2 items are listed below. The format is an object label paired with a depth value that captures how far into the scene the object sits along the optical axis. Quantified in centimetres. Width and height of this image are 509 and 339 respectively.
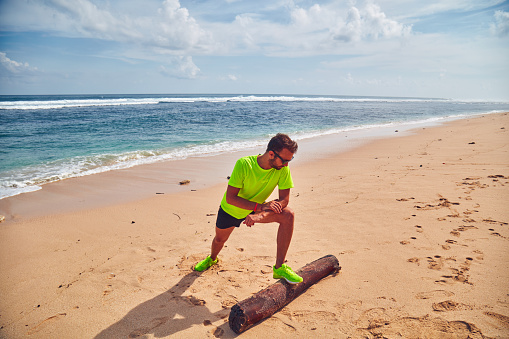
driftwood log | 258
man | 309
